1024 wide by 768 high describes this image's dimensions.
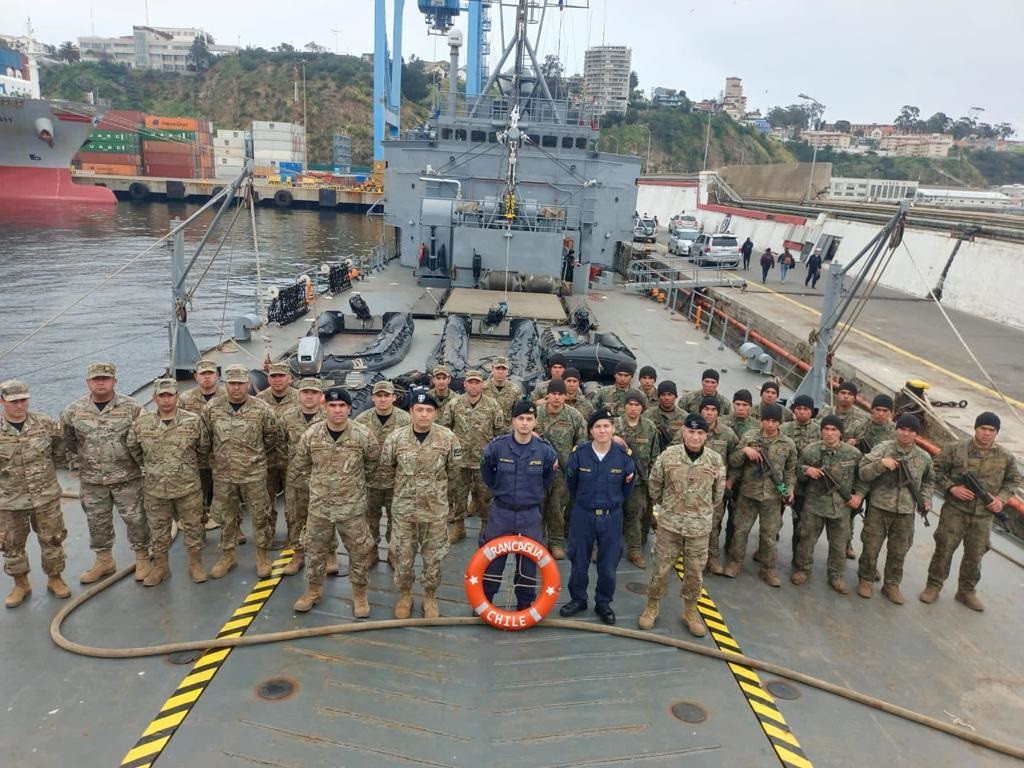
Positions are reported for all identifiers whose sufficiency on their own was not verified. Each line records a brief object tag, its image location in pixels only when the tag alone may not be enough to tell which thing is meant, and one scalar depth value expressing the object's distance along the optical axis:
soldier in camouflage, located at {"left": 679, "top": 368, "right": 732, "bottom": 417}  5.95
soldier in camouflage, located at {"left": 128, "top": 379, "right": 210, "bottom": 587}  4.70
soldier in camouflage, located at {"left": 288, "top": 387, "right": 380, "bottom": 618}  4.46
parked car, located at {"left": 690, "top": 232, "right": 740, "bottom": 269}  25.86
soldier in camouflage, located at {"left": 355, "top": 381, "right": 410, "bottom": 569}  5.09
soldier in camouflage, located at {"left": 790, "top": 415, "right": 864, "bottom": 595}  5.18
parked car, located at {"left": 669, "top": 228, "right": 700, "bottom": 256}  29.78
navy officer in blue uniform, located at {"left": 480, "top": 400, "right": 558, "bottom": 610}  4.55
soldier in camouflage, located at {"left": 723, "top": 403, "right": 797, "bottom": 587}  5.23
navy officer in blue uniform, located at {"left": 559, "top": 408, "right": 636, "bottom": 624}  4.57
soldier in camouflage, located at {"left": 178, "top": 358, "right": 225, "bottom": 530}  5.25
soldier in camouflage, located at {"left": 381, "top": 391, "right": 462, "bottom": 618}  4.47
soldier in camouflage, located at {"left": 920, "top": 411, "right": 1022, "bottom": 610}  4.98
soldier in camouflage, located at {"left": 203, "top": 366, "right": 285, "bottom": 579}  4.86
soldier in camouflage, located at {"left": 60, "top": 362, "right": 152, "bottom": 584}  4.69
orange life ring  4.49
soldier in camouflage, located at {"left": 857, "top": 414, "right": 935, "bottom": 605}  4.99
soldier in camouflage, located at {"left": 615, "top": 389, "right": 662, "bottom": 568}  5.40
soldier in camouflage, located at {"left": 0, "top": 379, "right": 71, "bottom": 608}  4.42
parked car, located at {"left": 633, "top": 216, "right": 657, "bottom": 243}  33.42
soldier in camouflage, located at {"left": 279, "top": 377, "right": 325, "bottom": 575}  5.07
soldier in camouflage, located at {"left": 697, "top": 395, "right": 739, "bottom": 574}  5.33
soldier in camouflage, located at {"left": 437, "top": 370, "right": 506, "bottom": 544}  5.63
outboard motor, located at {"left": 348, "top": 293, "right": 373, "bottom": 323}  12.05
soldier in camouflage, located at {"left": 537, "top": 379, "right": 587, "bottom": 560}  5.52
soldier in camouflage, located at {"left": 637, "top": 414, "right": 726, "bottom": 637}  4.49
